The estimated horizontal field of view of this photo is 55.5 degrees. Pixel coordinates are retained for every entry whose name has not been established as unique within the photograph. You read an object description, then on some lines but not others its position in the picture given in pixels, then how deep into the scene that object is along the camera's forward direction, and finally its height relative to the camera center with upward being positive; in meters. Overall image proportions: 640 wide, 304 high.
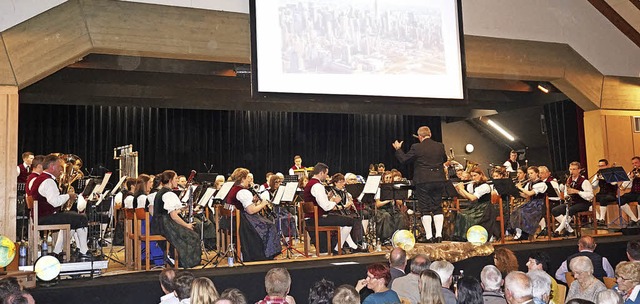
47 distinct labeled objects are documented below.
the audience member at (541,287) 3.88 -0.59
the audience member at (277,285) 3.68 -0.48
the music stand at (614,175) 8.82 +0.26
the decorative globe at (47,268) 5.64 -0.51
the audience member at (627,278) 3.99 -0.57
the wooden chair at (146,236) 6.68 -0.30
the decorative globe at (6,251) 5.57 -0.34
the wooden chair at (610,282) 4.57 -0.68
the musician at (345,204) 8.41 -0.04
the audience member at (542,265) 4.70 -0.58
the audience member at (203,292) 3.42 -0.48
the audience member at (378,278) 4.07 -0.52
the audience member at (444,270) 4.34 -0.51
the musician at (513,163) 13.06 +0.82
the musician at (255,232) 7.46 -0.33
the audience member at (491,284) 3.88 -0.56
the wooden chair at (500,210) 8.56 -0.19
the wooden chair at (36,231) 6.50 -0.20
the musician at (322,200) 7.75 +0.04
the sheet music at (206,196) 7.15 +0.13
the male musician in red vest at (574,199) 9.19 -0.08
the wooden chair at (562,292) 4.73 -0.76
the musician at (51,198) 6.73 +0.17
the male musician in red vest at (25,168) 8.62 +0.66
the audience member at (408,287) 4.48 -0.64
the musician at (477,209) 8.91 -0.17
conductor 8.02 +0.40
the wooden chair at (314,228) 7.78 -0.32
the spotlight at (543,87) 13.44 +2.39
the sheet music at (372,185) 7.86 +0.21
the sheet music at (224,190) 7.12 +0.19
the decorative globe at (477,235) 7.71 -0.48
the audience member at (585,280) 4.23 -0.61
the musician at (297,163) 13.06 +0.88
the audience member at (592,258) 5.62 -0.60
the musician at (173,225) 6.66 -0.18
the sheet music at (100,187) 7.26 +0.30
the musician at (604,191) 9.81 +0.03
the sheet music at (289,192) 7.40 +0.15
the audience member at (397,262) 5.12 -0.52
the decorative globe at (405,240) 7.21 -0.48
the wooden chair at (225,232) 7.35 -0.30
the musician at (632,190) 9.93 +0.02
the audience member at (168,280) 4.25 -0.50
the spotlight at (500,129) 16.76 +1.88
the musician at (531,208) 8.91 -0.18
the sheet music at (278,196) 7.71 +0.11
